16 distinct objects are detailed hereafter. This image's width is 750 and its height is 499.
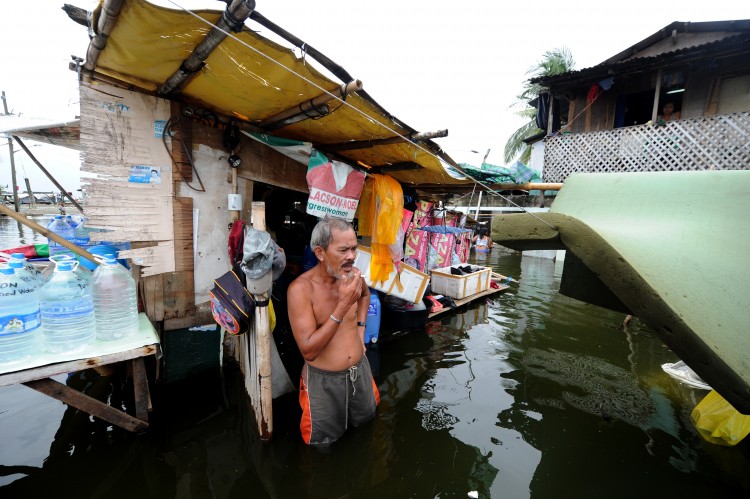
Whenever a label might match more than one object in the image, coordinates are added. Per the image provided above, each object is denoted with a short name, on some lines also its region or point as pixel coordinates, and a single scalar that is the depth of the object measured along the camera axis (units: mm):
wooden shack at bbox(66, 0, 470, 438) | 1936
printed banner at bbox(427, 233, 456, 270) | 8094
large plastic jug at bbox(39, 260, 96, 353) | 2375
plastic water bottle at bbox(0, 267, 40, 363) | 2143
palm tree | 19344
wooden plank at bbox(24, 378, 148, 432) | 2266
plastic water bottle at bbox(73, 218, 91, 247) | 3683
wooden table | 2184
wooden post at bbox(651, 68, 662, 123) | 10416
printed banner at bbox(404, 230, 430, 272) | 6973
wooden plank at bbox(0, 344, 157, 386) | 2115
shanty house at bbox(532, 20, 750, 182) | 9594
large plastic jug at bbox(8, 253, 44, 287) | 2273
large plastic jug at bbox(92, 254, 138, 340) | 2736
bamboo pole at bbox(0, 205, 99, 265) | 2381
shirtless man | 2539
